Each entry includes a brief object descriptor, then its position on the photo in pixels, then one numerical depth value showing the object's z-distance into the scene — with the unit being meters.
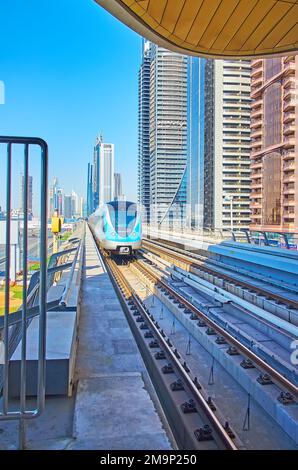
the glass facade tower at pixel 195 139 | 86.43
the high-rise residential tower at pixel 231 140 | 77.31
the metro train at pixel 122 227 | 19.55
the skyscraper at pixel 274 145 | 49.94
